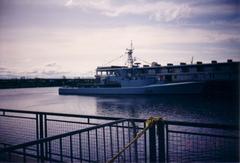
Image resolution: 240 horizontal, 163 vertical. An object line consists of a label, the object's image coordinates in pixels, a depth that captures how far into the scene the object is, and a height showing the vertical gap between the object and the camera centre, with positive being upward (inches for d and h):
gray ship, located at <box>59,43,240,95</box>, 1834.4 -25.8
